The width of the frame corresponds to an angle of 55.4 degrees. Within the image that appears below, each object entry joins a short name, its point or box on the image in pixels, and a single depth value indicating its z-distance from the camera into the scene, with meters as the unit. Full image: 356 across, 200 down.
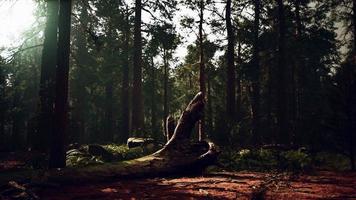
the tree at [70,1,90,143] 33.62
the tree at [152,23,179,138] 21.27
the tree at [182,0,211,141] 25.43
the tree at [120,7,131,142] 31.12
